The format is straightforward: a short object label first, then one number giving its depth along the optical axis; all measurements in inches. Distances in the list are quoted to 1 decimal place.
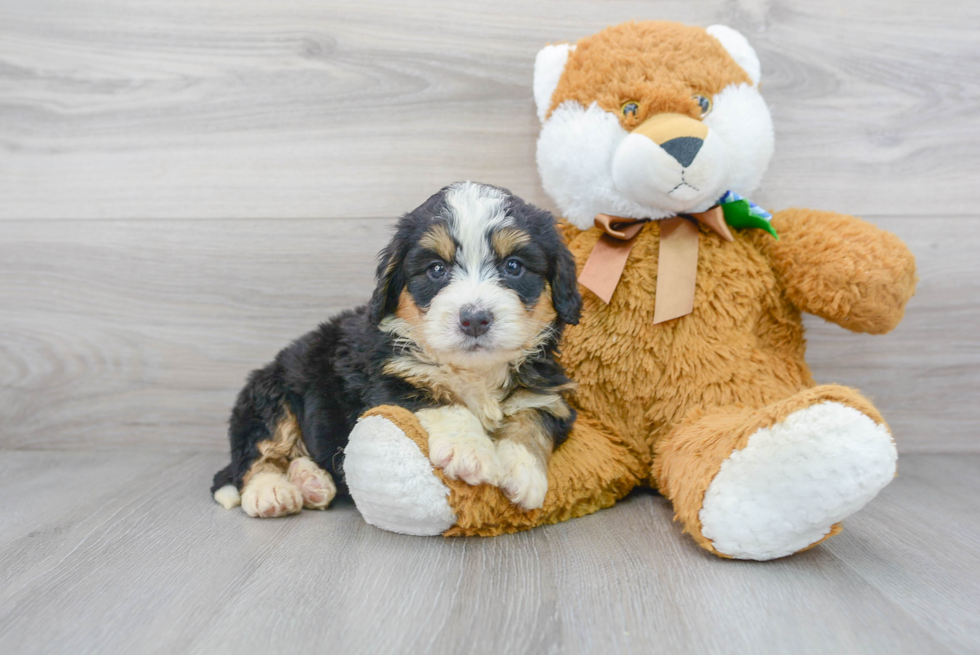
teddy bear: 26.5
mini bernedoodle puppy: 23.9
